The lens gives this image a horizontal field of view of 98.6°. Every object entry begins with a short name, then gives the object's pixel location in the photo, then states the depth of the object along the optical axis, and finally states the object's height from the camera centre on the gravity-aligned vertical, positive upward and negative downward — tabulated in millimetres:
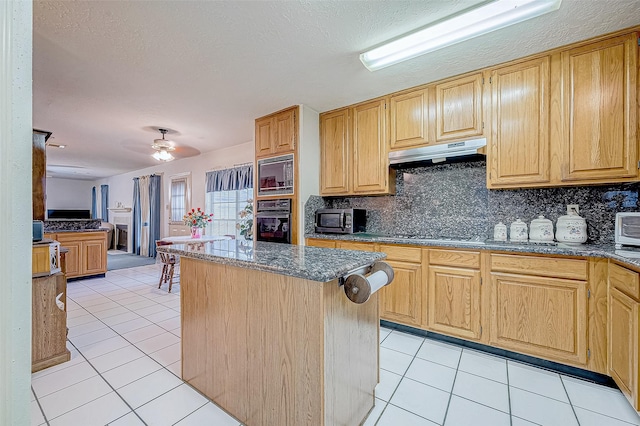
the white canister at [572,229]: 2174 -137
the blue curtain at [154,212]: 6973 -7
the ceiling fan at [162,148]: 4145 +970
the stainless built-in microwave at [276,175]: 3266 +452
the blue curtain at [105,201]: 9656 +383
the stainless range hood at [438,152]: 2400 +566
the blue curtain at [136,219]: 7636 -209
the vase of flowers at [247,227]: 4205 -237
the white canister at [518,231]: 2377 -165
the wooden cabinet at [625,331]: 1521 -703
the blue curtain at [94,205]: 10289 +250
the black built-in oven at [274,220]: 3273 -105
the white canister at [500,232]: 2469 -179
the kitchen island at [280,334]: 1193 -620
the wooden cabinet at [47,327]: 2023 -873
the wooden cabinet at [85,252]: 4535 -695
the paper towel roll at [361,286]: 1166 -326
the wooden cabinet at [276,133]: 3254 +982
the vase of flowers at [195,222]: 4504 -167
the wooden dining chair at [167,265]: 3984 -799
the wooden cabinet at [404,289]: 2498 -718
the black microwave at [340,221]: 3064 -101
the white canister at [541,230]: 2301 -153
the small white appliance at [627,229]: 1857 -119
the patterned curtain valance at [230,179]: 5004 +637
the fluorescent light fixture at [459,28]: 1658 +1227
